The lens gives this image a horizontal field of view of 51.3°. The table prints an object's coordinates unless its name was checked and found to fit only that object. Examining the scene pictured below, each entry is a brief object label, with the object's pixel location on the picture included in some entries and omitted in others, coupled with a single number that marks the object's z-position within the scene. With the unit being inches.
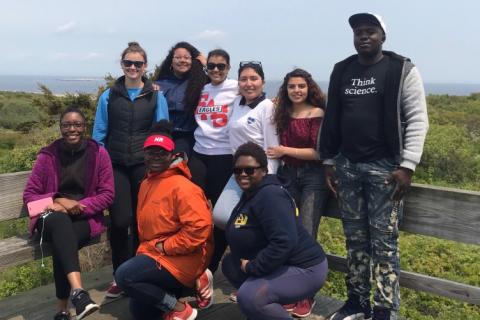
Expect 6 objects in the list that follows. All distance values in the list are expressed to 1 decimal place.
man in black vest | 129.1
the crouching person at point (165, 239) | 141.1
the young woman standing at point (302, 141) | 151.1
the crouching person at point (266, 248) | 127.5
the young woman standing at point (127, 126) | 167.5
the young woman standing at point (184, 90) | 179.0
